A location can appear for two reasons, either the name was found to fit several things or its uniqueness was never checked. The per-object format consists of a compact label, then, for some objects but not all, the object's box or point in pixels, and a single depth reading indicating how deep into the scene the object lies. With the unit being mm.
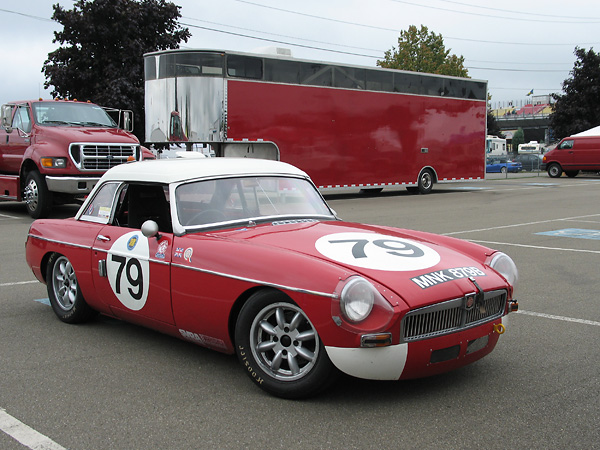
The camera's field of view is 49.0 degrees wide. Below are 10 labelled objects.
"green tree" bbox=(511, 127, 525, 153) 129875
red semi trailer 17953
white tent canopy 36638
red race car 3643
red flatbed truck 13789
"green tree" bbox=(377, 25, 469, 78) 59094
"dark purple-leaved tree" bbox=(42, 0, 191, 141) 30281
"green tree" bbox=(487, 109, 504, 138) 81750
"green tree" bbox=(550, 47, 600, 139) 49938
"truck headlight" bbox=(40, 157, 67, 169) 13750
